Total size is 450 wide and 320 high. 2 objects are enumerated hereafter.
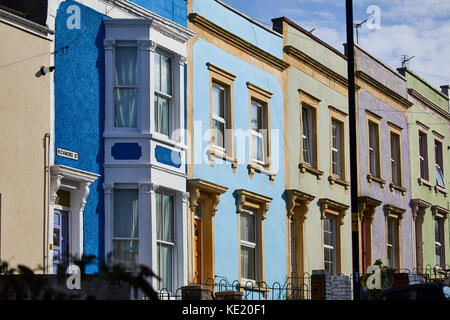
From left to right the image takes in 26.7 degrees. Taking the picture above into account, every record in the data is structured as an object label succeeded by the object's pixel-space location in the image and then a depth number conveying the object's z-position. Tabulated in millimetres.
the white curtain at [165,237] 20078
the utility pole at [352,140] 20147
